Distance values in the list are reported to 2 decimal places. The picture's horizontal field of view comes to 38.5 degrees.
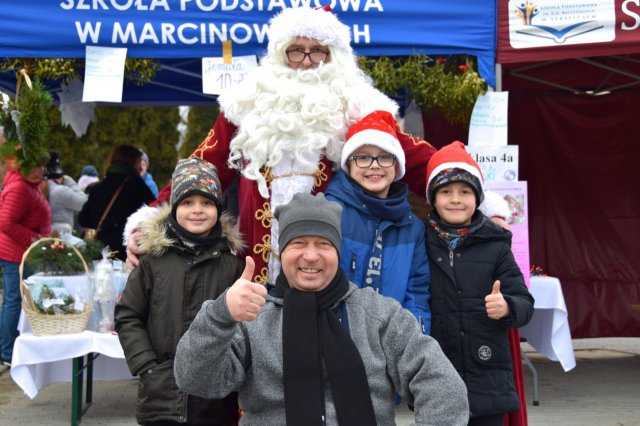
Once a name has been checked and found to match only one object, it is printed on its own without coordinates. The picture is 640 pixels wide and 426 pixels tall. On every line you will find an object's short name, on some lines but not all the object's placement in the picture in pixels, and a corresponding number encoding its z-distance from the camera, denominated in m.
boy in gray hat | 3.12
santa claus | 3.42
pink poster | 5.16
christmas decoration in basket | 5.09
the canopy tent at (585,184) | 7.68
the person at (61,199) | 8.96
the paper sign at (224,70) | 5.43
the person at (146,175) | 10.46
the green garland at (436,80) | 5.34
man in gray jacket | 2.30
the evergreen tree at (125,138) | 18.38
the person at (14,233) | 7.22
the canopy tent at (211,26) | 5.36
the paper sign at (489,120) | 5.25
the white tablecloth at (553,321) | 5.94
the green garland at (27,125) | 5.14
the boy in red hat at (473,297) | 3.10
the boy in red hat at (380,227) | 3.00
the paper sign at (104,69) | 5.35
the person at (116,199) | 7.40
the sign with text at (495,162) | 5.15
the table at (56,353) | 5.12
